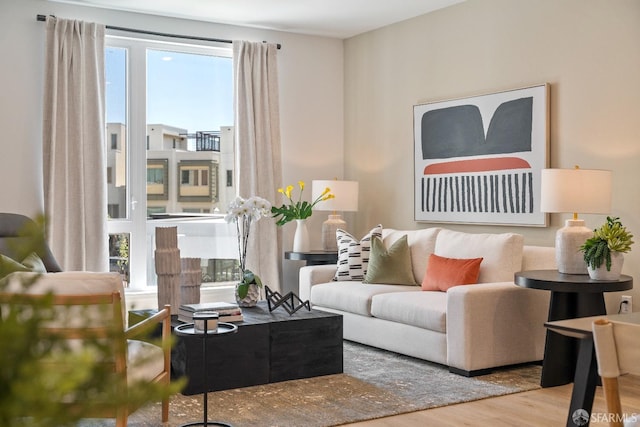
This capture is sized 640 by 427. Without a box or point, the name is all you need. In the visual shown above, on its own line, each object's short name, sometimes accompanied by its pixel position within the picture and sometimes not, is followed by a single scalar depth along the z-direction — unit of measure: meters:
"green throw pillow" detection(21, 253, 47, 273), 4.36
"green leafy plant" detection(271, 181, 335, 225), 6.68
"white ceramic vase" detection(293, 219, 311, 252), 6.66
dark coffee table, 4.23
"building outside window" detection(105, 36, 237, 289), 6.39
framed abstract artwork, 5.43
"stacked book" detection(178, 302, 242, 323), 4.32
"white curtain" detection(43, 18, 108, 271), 5.88
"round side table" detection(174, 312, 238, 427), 3.42
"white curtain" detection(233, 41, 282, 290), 6.82
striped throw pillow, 5.99
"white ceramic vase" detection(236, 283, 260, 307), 4.95
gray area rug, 3.79
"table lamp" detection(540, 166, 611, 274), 4.49
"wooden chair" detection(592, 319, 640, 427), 1.91
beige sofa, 4.61
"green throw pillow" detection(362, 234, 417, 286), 5.78
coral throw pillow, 5.19
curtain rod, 5.87
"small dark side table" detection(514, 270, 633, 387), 4.22
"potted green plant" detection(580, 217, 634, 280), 4.28
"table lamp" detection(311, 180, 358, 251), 6.67
